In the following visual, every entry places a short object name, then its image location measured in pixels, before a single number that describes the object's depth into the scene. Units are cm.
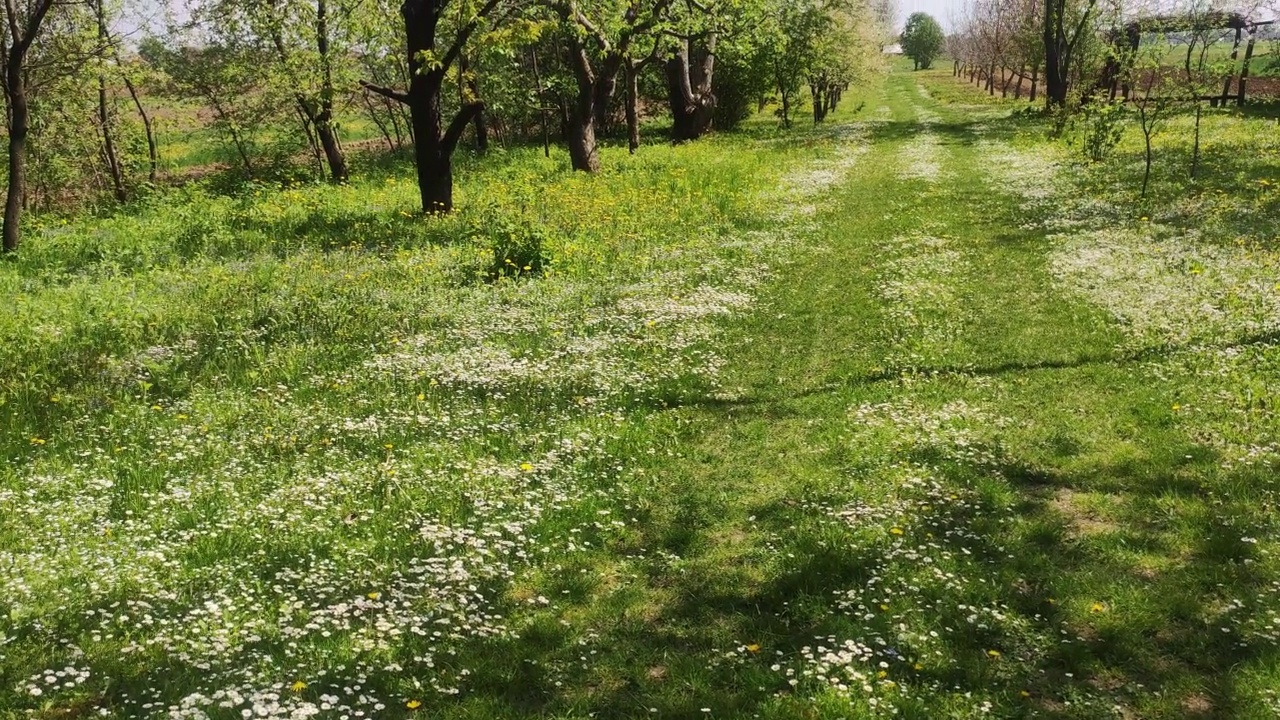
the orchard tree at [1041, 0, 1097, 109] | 4753
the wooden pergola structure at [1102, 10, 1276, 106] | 3800
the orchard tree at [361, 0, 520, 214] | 1848
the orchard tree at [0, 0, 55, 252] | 1711
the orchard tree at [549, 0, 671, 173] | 2633
